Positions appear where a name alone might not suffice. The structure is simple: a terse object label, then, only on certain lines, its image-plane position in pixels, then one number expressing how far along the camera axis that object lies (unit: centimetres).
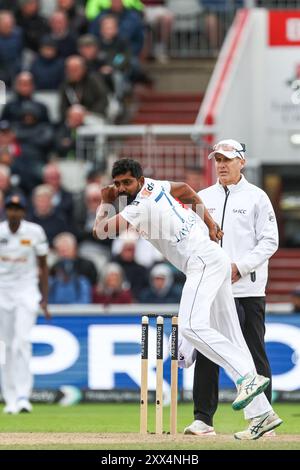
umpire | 1258
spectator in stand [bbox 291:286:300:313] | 1864
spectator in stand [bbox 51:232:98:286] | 1995
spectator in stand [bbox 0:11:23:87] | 2416
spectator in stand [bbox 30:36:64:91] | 2370
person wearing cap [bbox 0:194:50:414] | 1691
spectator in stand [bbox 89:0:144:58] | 2414
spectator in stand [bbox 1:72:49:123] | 2259
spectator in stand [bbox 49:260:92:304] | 1966
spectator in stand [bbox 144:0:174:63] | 2548
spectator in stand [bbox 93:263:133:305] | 1958
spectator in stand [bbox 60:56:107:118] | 2288
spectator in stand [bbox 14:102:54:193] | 2181
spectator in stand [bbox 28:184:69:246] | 2081
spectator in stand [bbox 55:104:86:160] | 2228
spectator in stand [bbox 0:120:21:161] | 2197
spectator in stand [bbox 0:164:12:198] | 2108
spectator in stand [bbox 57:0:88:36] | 2475
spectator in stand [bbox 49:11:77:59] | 2400
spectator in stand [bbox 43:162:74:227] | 2125
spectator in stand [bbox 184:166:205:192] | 2112
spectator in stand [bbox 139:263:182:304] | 1967
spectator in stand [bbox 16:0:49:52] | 2464
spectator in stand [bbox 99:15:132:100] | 2375
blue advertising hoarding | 1841
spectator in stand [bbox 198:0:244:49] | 2559
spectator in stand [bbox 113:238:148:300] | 2028
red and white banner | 2372
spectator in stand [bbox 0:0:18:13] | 2530
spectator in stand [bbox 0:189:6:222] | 2072
